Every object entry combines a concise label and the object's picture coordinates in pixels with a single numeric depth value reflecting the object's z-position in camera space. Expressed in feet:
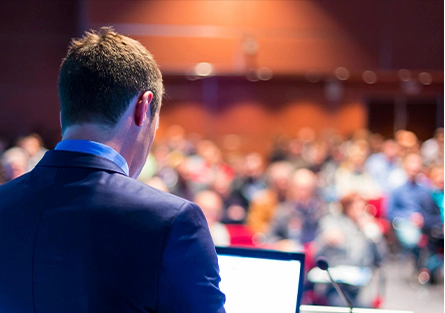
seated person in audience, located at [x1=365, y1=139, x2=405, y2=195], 24.32
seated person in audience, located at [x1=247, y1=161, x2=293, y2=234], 18.67
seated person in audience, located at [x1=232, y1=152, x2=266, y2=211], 21.17
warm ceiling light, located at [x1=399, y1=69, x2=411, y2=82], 24.92
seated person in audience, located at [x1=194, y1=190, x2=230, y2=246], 13.21
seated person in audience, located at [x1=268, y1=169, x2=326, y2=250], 15.88
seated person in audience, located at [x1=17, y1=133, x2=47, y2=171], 22.68
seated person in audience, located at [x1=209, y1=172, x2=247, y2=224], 18.80
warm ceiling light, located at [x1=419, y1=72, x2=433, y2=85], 27.53
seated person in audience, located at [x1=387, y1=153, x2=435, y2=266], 20.21
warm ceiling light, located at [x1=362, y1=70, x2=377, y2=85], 30.33
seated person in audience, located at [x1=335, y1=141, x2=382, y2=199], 22.12
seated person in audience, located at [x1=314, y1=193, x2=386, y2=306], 13.69
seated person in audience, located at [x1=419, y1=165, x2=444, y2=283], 19.27
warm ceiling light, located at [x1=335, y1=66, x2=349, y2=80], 24.52
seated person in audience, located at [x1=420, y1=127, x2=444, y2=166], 24.31
